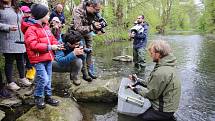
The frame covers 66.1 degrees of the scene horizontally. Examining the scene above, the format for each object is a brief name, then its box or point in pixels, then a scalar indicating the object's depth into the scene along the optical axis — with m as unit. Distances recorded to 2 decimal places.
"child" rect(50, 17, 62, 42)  3.54
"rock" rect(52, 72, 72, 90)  3.70
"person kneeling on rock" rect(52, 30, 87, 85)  2.99
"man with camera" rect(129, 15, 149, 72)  5.13
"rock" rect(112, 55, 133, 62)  6.07
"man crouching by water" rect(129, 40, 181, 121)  2.54
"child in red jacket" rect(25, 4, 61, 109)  2.48
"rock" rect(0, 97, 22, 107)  2.84
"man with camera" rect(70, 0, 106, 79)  3.29
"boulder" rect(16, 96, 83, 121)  2.54
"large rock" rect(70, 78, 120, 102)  3.20
